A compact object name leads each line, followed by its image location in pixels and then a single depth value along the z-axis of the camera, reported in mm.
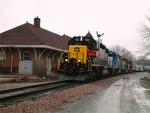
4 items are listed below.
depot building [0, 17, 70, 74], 24406
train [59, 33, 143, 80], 16592
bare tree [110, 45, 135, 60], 112687
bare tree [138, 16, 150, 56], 31747
